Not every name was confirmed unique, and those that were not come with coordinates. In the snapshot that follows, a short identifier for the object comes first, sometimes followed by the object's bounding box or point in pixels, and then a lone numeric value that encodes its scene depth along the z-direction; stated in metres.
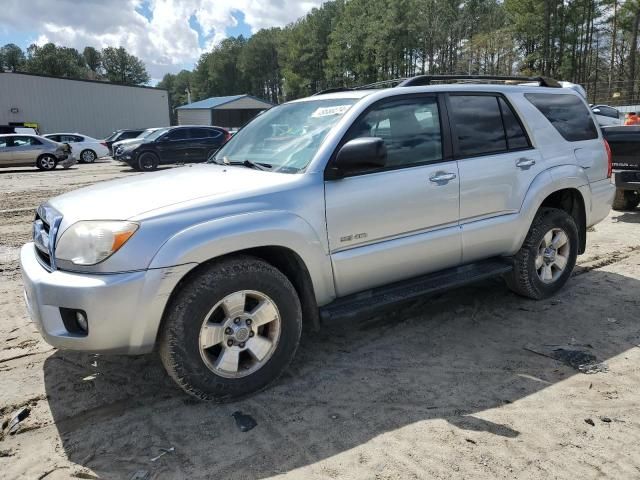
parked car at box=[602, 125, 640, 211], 8.12
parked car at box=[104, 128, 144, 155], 28.90
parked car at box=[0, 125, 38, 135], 29.39
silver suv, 2.84
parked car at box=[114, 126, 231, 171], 19.24
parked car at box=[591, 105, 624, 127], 16.82
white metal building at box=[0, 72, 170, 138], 40.75
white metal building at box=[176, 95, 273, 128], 62.03
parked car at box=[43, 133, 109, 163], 24.89
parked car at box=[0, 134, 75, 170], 19.11
